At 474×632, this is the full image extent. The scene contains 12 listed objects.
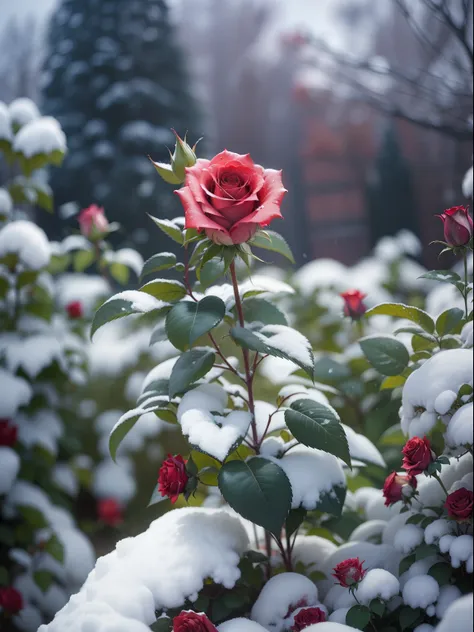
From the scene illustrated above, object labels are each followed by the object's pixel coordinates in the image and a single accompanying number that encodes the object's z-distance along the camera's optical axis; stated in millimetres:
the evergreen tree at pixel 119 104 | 4391
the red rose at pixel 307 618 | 811
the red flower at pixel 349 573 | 804
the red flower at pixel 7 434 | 1676
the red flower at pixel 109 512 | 2352
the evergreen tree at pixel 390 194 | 9062
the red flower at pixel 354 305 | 1392
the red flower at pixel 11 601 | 1438
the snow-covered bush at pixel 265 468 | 785
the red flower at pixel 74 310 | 2223
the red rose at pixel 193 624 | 745
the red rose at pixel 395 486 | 874
